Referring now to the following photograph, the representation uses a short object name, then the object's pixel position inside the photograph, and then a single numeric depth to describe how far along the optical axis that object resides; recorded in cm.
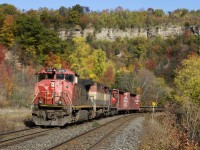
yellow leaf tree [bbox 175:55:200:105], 4940
